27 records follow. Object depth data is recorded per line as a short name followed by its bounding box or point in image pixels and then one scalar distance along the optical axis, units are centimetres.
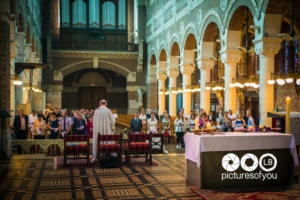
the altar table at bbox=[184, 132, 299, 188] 611
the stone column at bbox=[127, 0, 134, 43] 3055
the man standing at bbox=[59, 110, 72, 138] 1138
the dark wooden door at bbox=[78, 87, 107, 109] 3303
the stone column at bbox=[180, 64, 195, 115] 1961
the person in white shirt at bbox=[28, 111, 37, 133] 1258
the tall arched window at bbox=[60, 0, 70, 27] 2923
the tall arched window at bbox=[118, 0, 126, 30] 3047
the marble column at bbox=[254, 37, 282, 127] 1172
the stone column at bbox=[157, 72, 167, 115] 2480
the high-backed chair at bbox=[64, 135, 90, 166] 823
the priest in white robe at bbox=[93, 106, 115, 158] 883
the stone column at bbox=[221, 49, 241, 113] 1430
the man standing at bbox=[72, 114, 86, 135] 1088
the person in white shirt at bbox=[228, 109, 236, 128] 1224
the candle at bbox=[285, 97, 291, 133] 627
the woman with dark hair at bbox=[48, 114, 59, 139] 1123
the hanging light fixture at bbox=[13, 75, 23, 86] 1360
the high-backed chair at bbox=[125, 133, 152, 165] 866
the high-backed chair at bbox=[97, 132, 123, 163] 835
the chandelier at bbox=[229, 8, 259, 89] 1308
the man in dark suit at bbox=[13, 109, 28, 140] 1107
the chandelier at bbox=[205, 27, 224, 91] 1608
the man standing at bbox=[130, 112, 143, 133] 1145
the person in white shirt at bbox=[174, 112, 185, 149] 1223
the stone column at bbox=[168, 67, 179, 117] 2238
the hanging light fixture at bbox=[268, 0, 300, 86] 1830
